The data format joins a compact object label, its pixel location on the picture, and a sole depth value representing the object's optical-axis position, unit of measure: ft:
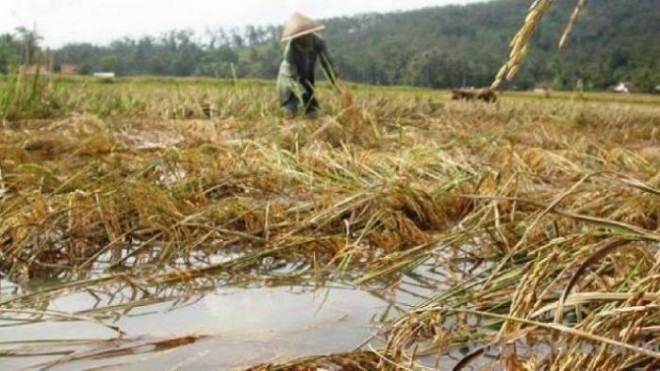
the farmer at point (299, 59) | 24.45
